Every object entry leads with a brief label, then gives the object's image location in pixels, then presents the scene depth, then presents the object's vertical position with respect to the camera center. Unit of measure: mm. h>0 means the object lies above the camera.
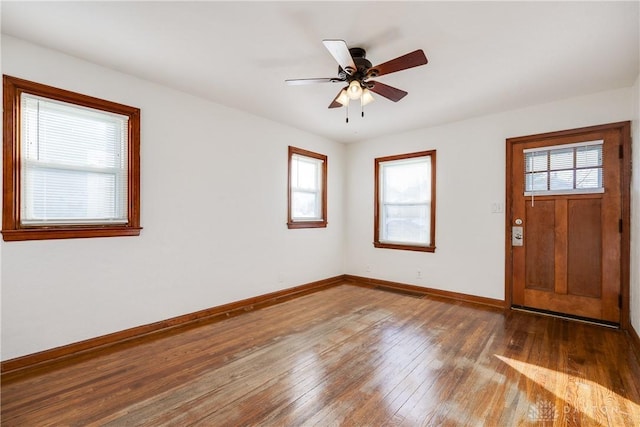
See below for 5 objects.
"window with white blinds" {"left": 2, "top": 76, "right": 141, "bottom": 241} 2381 +422
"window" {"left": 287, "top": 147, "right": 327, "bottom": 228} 4812 +403
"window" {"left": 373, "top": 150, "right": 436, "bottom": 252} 4764 +197
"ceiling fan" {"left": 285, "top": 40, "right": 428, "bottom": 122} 2148 +1150
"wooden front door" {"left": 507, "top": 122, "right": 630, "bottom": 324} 3324 -88
